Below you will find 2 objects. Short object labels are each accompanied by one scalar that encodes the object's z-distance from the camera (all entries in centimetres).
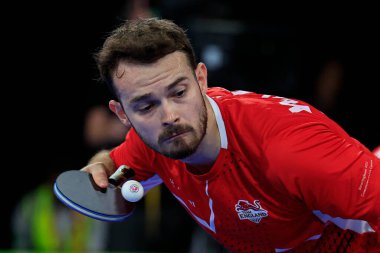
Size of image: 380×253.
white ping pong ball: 666
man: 544
